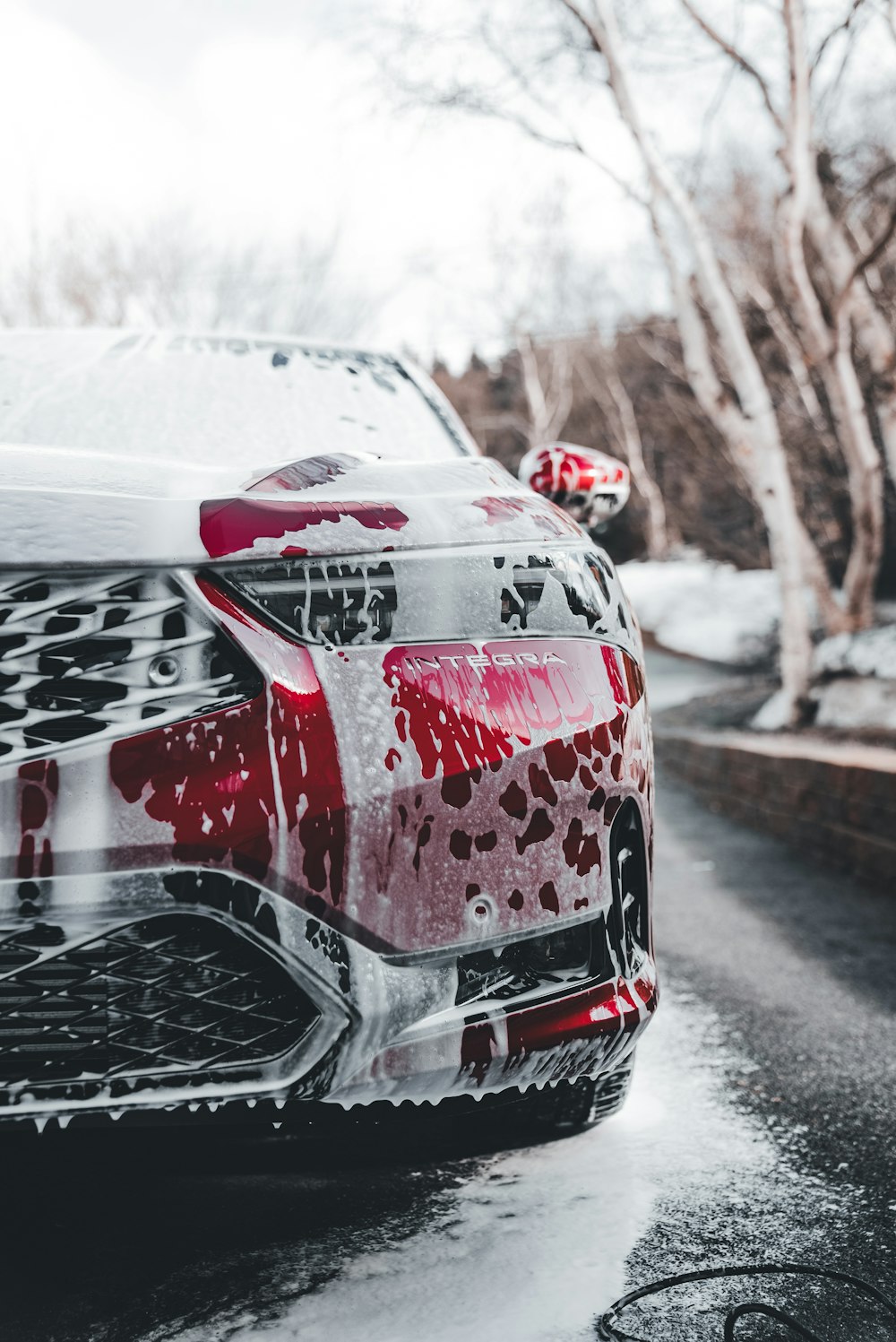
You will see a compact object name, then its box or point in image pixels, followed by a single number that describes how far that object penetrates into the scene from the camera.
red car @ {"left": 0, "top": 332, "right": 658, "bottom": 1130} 1.39
